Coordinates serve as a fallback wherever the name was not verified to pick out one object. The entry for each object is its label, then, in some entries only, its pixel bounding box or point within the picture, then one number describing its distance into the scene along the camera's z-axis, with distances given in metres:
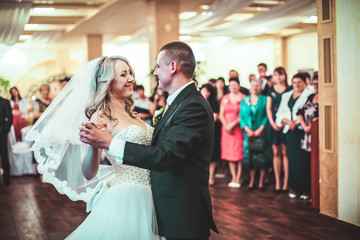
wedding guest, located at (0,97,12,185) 7.23
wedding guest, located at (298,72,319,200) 5.88
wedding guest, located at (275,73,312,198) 6.12
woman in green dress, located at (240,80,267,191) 6.75
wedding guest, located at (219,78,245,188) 7.10
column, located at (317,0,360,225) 4.88
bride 2.54
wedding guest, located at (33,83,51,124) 8.12
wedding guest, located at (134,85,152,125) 8.11
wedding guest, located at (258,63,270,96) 7.80
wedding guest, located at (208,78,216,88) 9.37
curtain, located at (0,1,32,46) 9.12
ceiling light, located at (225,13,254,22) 13.52
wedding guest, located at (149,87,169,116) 7.66
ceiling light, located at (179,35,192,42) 18.41
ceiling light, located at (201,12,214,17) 9.62
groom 2.17
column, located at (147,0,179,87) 10.04
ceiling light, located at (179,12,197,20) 13.20
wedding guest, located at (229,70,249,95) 8.01
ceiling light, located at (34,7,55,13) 11.79
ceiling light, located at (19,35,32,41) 17.10
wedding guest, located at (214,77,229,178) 7.91
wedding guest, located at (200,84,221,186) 7.26
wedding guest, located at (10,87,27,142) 8.93
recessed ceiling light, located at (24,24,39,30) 15.34
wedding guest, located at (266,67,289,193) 6.62
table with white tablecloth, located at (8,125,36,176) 8.65
